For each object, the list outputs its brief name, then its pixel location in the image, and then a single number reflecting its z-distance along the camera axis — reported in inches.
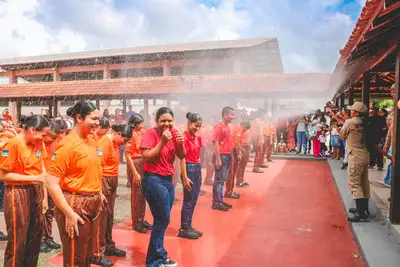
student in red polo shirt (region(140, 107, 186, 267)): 137.1
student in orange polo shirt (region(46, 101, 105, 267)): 98.1
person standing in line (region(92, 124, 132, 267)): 151.9
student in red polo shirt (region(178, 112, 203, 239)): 188.7
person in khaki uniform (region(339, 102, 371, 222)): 194.7
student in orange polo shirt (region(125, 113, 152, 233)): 190.9
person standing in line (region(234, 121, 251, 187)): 321.7
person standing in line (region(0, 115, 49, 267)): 120.6
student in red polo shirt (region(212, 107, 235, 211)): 245.0
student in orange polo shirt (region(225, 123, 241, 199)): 289.4
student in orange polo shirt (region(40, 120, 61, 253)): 167.0
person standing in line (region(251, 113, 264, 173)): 430.9
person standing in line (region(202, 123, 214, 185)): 359.3
